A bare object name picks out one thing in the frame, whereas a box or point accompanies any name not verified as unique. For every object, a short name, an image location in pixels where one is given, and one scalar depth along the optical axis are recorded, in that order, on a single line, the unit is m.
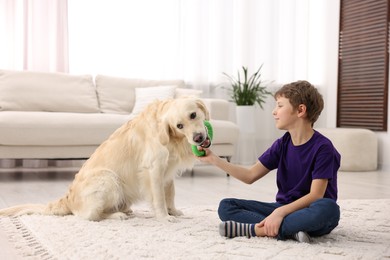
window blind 5.50
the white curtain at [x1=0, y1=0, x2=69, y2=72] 5.23
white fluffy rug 1.70
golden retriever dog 2.28
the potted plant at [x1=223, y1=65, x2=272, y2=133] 5.79
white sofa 4.02
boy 1.85
